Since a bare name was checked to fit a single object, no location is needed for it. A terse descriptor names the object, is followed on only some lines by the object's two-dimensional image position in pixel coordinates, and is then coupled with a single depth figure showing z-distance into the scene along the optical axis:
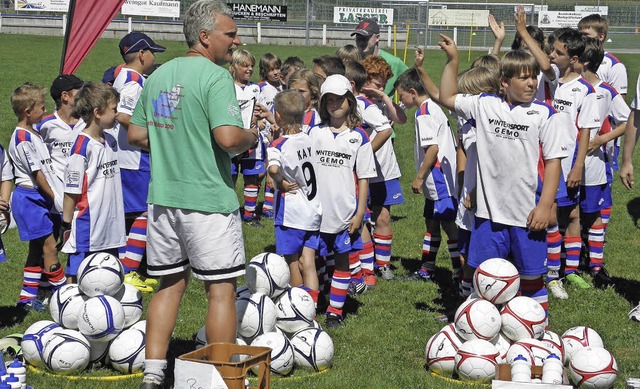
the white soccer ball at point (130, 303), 6.18
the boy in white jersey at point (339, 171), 7.30
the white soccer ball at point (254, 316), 6.05
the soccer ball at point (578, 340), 6.04
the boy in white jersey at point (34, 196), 7.49
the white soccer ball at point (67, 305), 6.03
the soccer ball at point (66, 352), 5.83
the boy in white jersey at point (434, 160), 8.30
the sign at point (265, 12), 43.62
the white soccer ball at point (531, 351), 5.70
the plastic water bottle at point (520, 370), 5.27
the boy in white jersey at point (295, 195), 7.09
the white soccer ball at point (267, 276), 6.41
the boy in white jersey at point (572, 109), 7.90
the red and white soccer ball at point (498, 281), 6.19
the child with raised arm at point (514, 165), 6.34
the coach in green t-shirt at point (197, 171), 5.23
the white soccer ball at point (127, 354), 5.94
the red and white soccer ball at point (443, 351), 6.04
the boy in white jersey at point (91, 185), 6.88
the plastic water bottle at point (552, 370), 5.25
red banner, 9.45
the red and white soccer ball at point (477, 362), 5.84
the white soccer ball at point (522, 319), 6.03
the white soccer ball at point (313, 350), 6.10
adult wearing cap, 10.69
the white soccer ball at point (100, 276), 6.09
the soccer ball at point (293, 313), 6.34
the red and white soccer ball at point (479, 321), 6.02
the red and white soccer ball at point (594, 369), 5.66
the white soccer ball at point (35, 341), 5.91
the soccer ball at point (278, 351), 5.92
